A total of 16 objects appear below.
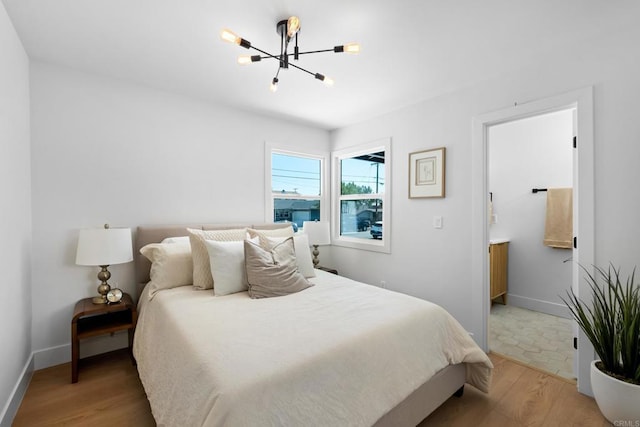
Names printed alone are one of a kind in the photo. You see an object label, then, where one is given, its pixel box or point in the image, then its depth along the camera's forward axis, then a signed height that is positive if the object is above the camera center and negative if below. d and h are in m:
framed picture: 2.88 +0.40
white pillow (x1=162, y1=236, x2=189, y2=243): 2.54 -0.25
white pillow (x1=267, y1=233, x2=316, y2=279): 2.57 -0.39
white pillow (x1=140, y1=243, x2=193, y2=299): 2.26 -0.43
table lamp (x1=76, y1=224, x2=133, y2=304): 2.17 -0.27
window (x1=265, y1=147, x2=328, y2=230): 3.71 +0.34
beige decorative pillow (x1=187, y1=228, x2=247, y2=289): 2.26 -0.39
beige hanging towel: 3.41 -0.10
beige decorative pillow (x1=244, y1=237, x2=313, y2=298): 2.11 -0.47
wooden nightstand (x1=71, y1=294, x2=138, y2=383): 2.10 -0.90
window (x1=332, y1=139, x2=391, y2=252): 3.47 +0.20
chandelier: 1.56 +1.03
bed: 1.12 -0.69
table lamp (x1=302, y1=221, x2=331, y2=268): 3.57 -0.26
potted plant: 1.58 -0.84
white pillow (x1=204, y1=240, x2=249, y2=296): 2.14 -0.43
